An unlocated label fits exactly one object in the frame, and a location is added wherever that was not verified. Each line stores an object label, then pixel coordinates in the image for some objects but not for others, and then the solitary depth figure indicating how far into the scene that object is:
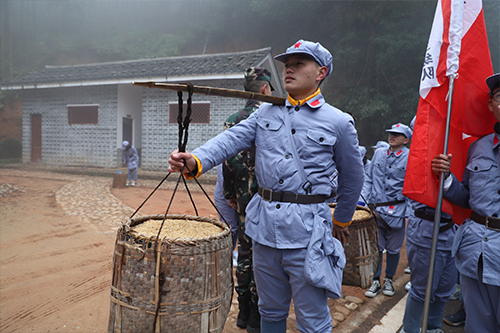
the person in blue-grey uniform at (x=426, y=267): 2.81
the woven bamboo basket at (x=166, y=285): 1.70
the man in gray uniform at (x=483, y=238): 1.91
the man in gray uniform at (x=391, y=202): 3.85
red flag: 2.39
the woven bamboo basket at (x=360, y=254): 2.60
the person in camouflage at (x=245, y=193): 2.86
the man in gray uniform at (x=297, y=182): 1.83
